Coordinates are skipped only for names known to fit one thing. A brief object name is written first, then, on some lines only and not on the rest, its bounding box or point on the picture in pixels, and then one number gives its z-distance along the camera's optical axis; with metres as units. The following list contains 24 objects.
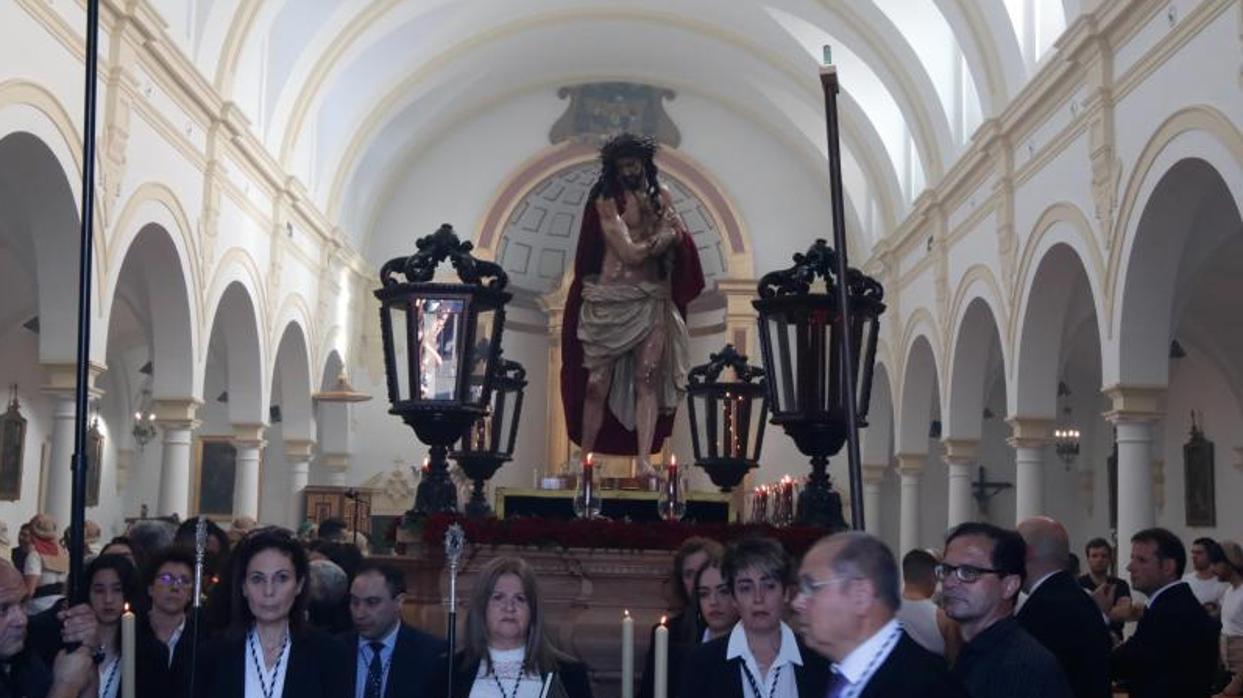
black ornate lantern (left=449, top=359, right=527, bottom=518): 10.95
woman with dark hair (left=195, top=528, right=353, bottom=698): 4.43
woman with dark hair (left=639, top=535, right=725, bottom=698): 5.46
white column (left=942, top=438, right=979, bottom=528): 19.41
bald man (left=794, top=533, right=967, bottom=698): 3.14
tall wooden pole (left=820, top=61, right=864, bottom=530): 4.61
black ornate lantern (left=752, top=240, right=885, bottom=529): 8.28
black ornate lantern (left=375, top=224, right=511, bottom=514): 8.10
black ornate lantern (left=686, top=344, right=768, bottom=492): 11.86
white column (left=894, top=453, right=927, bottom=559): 22.27
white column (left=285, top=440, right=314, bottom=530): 23.41
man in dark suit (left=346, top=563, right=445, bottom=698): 5.00
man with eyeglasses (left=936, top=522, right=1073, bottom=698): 4.07
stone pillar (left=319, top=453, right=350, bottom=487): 25.36
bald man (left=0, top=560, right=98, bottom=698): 3.96
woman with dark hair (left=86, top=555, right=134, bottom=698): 5.14
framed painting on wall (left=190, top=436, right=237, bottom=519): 25.58
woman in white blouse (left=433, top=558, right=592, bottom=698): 4.48
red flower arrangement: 7.16
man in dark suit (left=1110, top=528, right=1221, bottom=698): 5.89
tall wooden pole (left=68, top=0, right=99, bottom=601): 3.87
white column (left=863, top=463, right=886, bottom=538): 25.17
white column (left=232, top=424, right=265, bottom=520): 20.23
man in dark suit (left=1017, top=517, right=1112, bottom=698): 5.00
